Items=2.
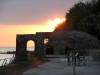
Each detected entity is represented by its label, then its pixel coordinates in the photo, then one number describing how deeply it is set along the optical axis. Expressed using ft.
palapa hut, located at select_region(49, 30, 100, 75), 55.83
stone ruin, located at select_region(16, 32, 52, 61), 168.25
